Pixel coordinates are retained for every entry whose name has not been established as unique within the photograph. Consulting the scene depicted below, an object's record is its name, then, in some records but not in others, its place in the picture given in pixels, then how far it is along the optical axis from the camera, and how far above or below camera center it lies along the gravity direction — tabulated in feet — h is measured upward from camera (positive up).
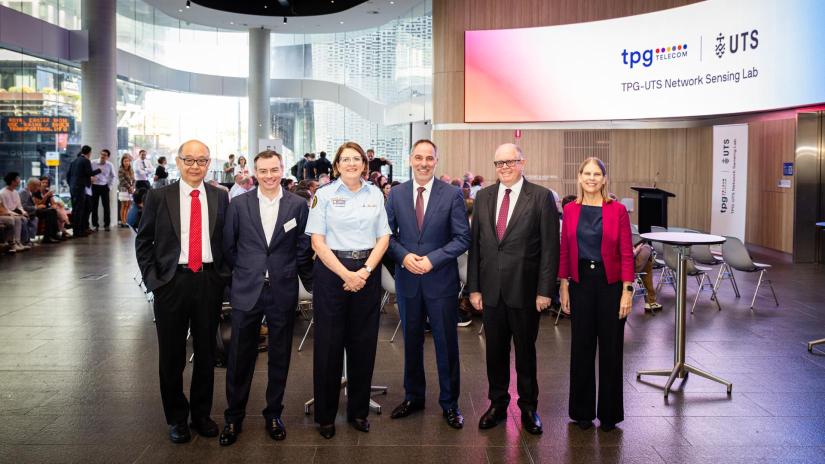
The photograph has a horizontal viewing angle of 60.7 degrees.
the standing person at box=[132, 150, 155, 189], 56.18 +1.23
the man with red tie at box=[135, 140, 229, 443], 12.68 -1.53
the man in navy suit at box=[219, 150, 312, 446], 12.99 -1.75
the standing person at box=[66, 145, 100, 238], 47.96 -0.08
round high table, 16.02 -2.78
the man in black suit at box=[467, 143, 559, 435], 13.43 -1.60
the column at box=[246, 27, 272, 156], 76.64 +10.71
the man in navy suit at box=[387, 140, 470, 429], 13.71 -1.24
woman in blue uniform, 12.94 -1.67
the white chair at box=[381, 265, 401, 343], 19.81 -2.69
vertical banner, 42.73 +0.45
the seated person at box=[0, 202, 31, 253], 39.47 -2.45
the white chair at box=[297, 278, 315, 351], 23.64 -4.25
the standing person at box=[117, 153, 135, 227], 53.36 +0.28
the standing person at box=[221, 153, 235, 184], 67.96 +1.41
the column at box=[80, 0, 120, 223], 54.95 +8.51
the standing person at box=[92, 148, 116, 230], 50.65 +0.43
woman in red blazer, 13.51 -1.93
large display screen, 37.56 +7.74
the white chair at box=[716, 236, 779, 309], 25.93 -2.58
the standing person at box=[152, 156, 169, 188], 50.26 +0.60
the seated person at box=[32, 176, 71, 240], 44.80 -1.23
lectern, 40.47 -1.21
